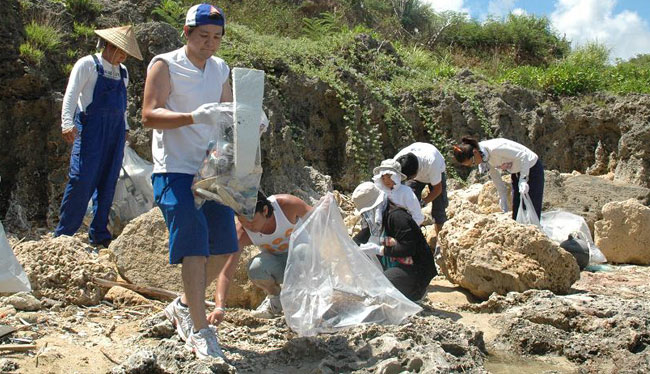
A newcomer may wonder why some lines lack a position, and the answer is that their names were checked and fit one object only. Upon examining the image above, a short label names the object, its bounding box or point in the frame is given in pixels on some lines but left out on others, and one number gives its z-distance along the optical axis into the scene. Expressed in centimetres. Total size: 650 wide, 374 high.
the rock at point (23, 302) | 451
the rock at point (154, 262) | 503
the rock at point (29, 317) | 425
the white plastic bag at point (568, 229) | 729
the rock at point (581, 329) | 436
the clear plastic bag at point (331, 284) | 416
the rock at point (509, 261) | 568
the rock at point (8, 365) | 345
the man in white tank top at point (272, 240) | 451
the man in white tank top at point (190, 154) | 353
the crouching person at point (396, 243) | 499
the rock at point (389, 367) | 360
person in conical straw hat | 577
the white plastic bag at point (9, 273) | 359
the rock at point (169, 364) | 335
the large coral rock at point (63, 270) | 478
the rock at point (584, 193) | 873
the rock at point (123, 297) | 484
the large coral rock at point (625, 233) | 790
